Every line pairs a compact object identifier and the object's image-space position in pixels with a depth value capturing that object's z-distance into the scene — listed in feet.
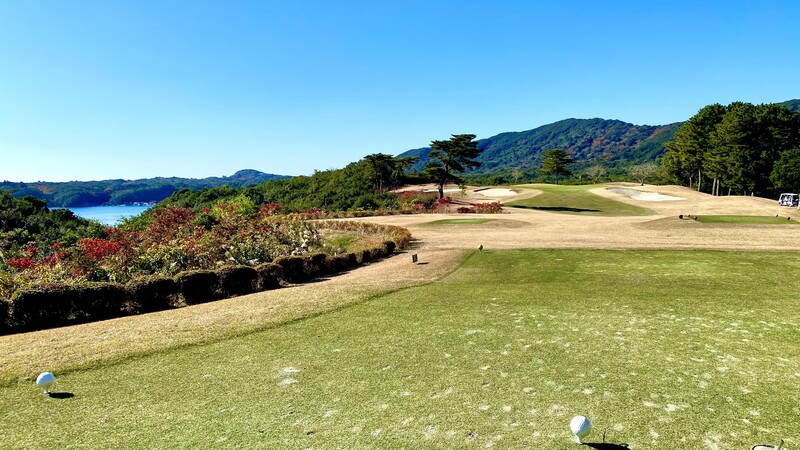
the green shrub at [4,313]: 35.45
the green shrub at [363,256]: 71.15
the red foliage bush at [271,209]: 118.32
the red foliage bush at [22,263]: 60.08
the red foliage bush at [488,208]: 153.07
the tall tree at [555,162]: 305.12
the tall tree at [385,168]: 249.96
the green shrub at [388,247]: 78.39
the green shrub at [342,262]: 65.67
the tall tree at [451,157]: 183.93
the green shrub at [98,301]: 39.52
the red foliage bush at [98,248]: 61.44
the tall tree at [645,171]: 335.26
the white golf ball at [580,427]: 15.58
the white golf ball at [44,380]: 21.82
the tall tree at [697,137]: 217.77
